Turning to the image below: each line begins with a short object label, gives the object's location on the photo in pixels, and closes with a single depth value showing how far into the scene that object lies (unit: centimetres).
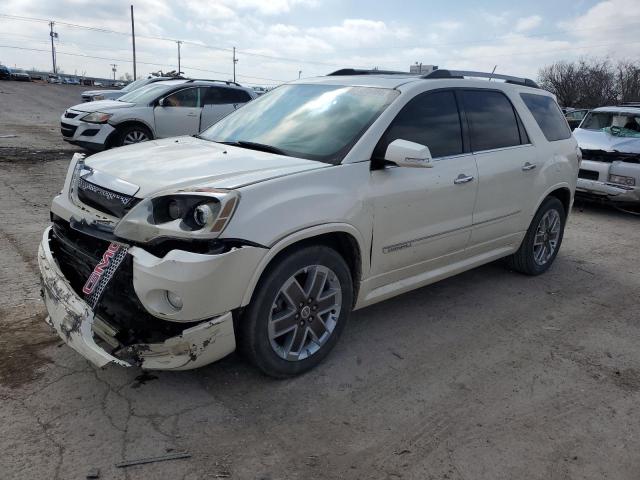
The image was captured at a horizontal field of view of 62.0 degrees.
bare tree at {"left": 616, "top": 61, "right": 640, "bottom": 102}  4366
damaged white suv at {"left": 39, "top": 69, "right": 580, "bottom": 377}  272
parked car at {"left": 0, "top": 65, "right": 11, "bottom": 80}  4316
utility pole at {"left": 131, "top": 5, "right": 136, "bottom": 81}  5808
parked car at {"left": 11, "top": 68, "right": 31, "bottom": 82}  4535
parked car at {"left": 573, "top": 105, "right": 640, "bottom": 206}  838
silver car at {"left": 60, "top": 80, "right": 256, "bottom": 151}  1045
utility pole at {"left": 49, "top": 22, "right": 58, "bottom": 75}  7756
